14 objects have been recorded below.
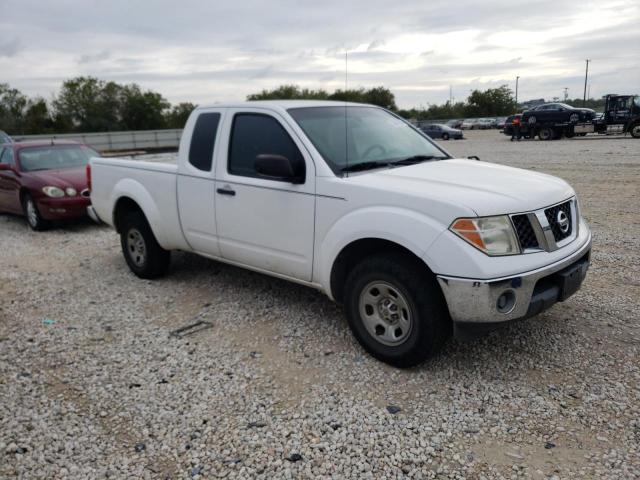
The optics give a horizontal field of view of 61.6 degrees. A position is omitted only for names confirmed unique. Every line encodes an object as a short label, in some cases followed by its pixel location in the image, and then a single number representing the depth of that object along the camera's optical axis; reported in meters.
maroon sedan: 9.04
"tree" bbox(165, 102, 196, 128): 63.84
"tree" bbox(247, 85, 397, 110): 54.94
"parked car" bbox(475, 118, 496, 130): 58.19
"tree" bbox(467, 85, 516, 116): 78.81
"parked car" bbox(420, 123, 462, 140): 40.06
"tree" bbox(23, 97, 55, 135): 54.34
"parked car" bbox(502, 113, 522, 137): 30.44
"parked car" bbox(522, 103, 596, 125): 27.92
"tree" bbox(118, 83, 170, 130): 63.34
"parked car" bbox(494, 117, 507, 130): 56.10
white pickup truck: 3.39
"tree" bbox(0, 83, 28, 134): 52.94
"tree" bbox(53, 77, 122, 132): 59.97
